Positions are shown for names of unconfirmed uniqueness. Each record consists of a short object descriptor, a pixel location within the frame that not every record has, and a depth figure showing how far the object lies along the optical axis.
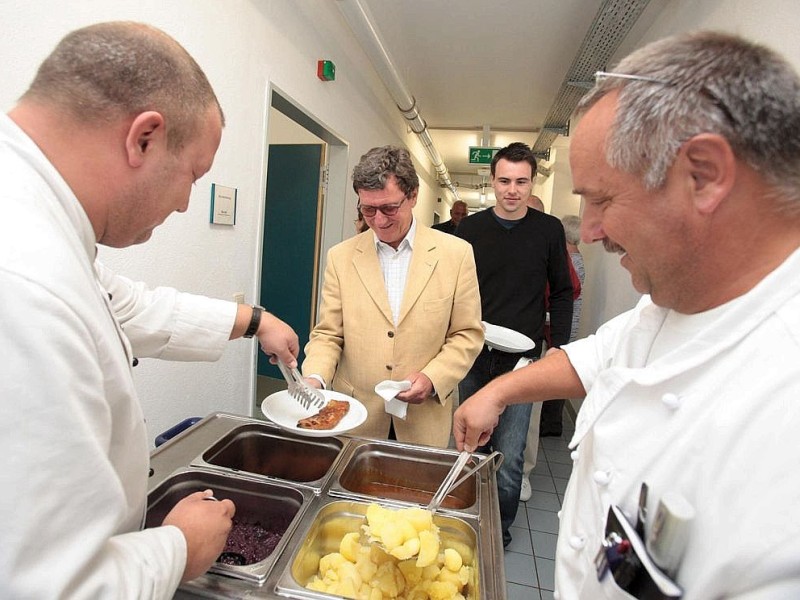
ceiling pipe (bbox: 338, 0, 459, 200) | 3.27
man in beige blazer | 1.79
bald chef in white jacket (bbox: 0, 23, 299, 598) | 0.49
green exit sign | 6.62
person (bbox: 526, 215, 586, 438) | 4.07
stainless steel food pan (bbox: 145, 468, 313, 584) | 1.12
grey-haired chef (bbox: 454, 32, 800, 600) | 0.56
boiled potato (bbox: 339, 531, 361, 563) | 0.98
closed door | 3.95
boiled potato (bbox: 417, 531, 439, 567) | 0.91
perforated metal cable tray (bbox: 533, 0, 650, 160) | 3.18
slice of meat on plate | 1.33
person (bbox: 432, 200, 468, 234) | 5.06
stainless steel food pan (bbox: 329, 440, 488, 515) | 1.32
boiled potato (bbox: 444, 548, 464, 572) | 0.98
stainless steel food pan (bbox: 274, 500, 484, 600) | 0.92
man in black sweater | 2.60
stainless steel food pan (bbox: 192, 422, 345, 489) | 1.38
